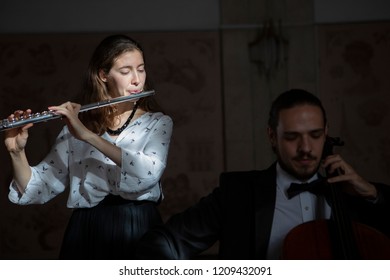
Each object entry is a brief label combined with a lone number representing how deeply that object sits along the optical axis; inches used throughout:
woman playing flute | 154.5
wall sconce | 197.8
